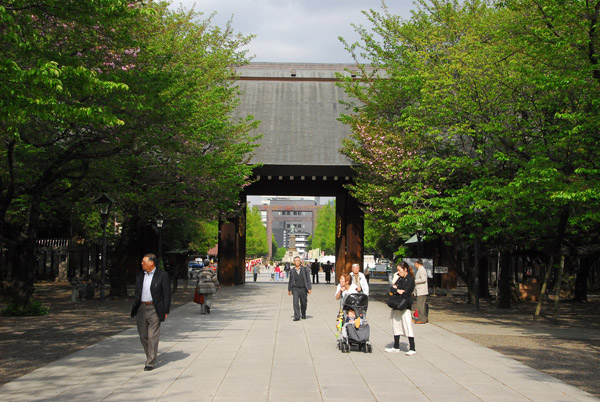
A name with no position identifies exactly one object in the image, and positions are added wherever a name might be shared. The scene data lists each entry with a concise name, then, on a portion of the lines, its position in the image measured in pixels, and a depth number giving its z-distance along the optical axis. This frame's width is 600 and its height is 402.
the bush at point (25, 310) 17.66
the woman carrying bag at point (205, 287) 19.02
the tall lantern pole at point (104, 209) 21.39
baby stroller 11.66
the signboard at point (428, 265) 26.10
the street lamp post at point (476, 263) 21.81
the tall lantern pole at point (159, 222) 27.38
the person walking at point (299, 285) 17.56
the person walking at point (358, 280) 12.77
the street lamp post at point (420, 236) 27.21
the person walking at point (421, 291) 17.28
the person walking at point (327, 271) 45.94
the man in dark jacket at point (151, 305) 9.60
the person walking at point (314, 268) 44.06
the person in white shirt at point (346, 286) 12.30
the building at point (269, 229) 179.88
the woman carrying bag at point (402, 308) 11.60
